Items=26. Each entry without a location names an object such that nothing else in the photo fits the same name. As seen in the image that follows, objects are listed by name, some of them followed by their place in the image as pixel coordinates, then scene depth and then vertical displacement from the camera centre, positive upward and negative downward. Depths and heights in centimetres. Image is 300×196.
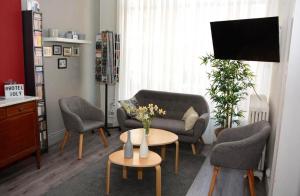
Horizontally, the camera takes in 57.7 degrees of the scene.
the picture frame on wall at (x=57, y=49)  455 +11
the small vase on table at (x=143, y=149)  302 -100
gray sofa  416 -89
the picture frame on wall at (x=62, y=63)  468 -12
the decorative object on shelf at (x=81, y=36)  497 +38
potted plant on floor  393 -35
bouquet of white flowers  325 -69
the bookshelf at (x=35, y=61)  377 -8
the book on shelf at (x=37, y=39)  379 +23
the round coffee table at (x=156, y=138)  345 -104
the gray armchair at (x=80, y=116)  401 -95
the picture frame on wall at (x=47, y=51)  435 +7
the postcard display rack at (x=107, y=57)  506 +0
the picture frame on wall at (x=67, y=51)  480 +9
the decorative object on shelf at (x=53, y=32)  429 +37
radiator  342 -65
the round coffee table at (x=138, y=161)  283 -109
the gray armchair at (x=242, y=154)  276 -95
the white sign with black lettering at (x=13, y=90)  343 -45
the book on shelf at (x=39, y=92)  391 -52
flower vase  335 -82
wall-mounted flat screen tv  307 +28
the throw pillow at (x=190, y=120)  418 -93
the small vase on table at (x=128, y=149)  296 -98
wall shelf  424 +26
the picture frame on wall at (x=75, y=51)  500 +10
